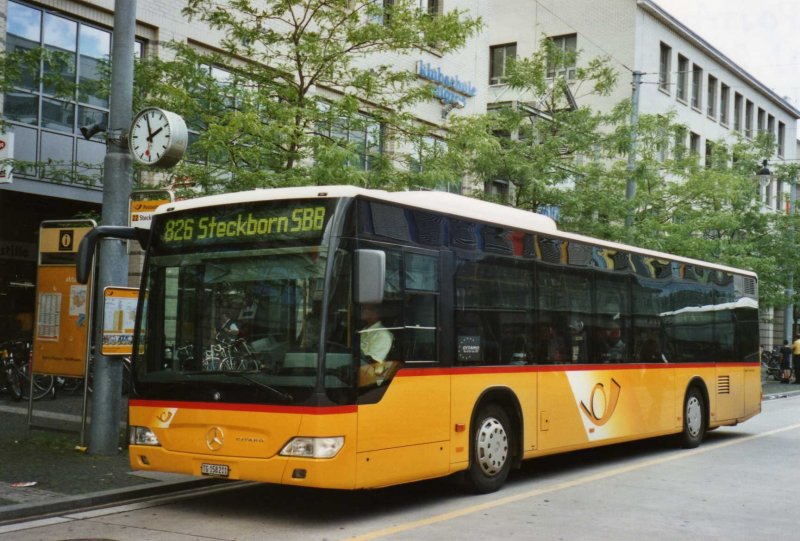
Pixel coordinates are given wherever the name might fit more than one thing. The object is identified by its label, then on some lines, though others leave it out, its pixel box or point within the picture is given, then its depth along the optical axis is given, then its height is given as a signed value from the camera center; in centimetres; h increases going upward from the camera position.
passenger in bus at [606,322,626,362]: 1255 -19
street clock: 1146 +210
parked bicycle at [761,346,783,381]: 3712 -112
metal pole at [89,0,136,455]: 1170 +179
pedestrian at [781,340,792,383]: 3438 -91
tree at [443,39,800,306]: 2312 +396
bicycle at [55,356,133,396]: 1811 -133
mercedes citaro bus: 805 -15
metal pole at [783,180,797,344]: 3503 +131
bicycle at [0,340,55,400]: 1747 -107
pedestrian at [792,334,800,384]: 3325 -65
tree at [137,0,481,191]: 1368 +339
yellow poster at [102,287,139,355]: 1149 -4
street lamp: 3353 +539
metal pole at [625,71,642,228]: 2430 +439
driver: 830 -13
